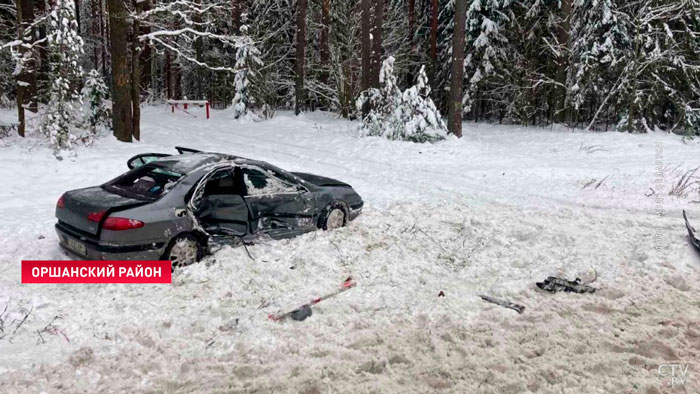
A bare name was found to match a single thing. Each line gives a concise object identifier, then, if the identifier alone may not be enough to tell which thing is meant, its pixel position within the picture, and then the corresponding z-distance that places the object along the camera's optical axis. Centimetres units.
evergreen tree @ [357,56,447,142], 1648
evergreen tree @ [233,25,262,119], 2391
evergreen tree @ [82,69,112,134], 1525
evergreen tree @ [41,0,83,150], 1140
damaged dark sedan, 525
